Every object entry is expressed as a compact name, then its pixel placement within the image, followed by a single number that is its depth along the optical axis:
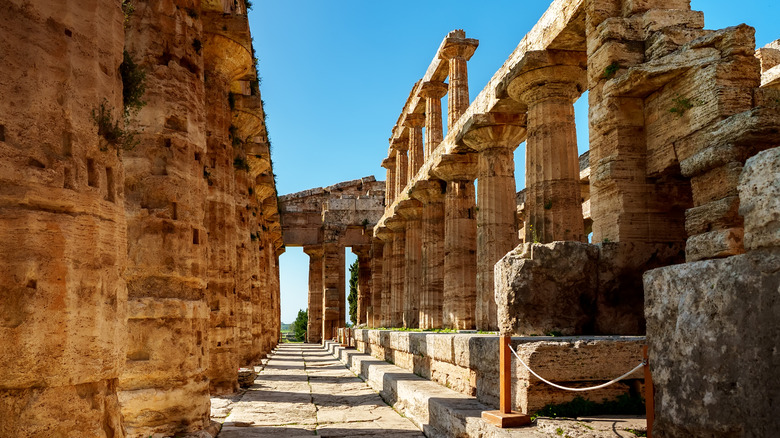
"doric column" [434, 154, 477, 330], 15.08
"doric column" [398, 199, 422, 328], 20.07
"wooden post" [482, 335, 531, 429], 5.35
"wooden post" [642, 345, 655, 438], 3.75
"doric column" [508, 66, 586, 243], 10.26
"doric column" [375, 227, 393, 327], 25.20
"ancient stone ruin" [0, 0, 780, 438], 3.08
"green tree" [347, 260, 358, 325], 43.53
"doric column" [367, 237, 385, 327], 28.45
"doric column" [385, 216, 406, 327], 23.08
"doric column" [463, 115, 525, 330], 13.12
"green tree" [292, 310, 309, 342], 49.34
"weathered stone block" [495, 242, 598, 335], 7.59
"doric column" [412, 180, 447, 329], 17.73
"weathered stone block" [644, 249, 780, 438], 2.85
